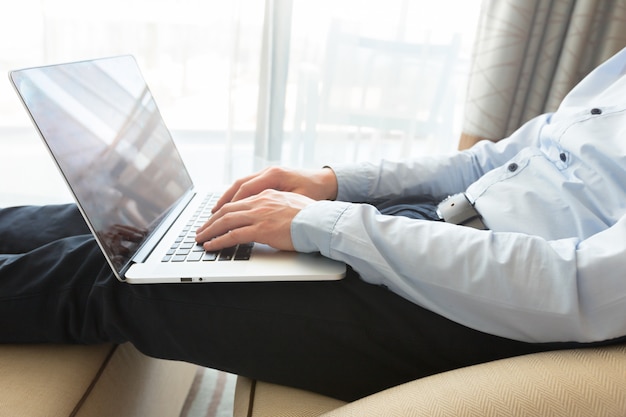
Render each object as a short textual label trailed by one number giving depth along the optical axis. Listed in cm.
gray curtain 129
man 54
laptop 59
